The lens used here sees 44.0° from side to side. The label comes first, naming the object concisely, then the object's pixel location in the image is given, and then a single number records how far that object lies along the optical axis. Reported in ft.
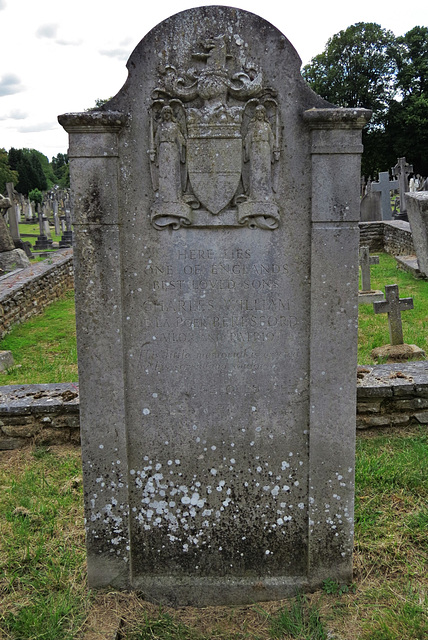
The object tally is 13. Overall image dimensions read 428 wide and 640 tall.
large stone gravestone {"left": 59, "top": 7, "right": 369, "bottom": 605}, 9.13
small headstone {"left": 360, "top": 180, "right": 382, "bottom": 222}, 70.90
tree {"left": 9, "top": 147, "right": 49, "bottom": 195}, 188.62
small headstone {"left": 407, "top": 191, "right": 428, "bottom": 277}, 37.58
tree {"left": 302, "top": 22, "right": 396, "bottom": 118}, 121.39
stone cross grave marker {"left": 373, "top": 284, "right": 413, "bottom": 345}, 23.30
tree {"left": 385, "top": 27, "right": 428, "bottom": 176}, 115.85
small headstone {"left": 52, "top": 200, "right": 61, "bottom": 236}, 97.58
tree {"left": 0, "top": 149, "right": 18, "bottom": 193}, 143.64
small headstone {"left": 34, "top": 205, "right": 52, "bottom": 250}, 79.97
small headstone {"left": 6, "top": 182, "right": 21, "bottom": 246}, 63.69
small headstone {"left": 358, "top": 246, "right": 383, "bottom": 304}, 34.27
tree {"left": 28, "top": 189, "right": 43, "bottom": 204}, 171.83
